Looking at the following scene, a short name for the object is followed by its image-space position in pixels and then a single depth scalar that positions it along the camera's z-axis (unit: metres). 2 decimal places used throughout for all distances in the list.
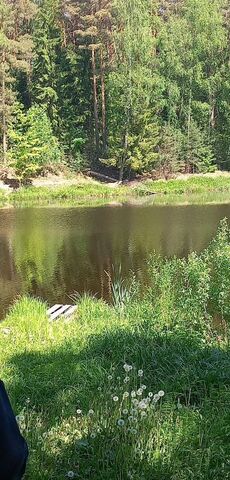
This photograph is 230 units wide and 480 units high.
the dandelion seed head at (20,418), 3.24
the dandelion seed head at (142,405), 2.97
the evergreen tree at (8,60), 33.38
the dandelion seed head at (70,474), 2.72
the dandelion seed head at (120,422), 2.88
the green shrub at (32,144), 32.28
